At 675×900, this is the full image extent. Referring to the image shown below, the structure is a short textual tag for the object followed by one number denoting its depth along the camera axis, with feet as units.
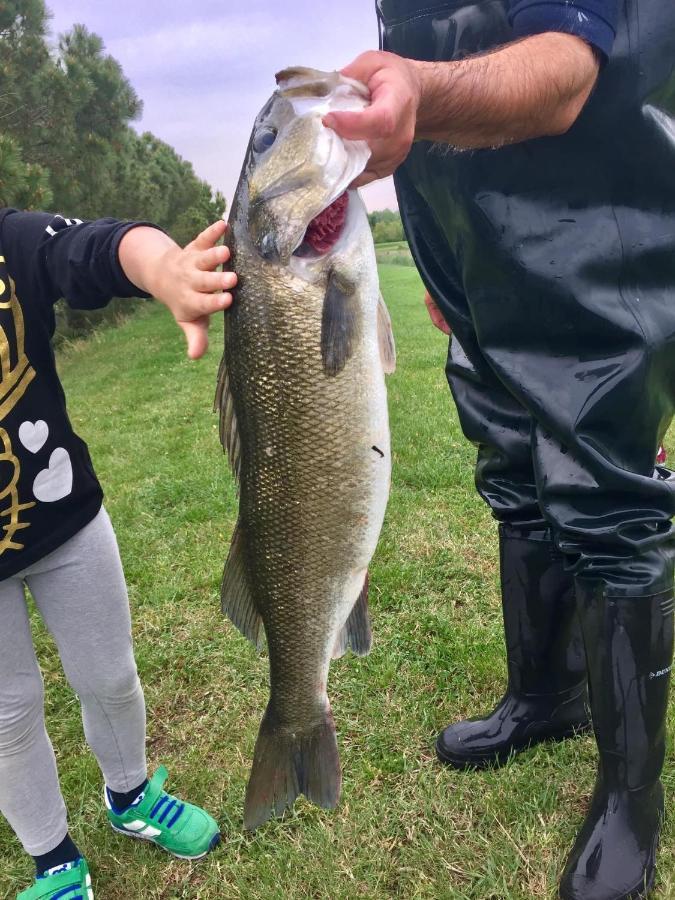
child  5.76
